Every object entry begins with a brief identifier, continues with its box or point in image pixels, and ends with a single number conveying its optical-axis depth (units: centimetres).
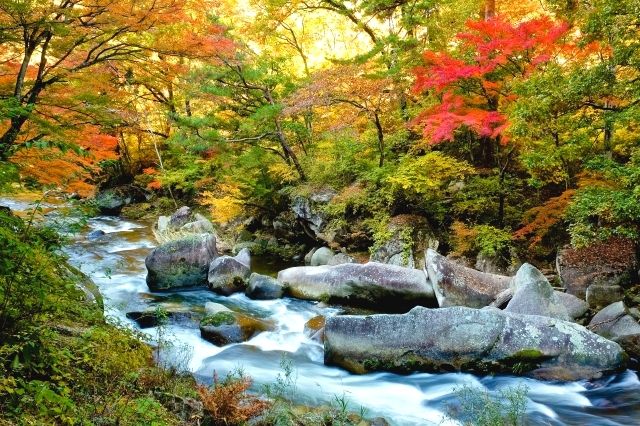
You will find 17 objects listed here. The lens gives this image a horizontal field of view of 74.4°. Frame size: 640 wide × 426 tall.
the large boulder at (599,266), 820
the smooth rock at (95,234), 1683
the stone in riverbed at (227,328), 778
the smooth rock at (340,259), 1210
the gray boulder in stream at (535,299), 728
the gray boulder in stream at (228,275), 1084
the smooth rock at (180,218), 1747
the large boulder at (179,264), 1102
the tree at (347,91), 1103
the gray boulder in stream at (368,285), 905
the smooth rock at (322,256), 1276
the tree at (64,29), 611
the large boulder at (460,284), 839
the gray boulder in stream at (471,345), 628
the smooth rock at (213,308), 850
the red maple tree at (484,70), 869
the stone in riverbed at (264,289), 1043
